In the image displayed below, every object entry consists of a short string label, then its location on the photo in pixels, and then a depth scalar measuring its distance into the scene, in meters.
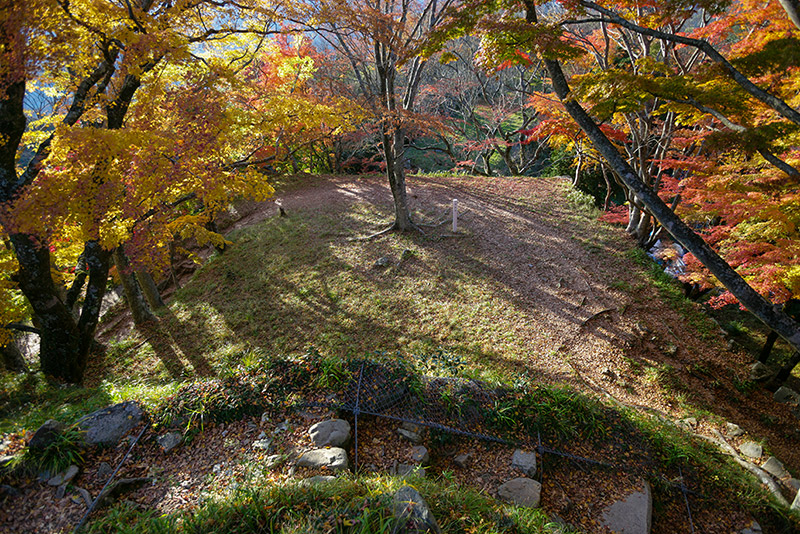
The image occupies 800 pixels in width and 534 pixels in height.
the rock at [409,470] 3.54
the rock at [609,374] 6.14
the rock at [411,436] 4.12
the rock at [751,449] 5.09
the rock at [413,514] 2.67
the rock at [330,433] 3.89
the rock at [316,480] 3.17
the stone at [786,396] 6.86
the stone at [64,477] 3.35
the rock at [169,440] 3.86
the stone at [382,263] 9.32
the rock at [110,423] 3.82
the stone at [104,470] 3.48
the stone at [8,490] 3.18
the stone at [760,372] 7.16
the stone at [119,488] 3.19
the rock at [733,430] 5.38
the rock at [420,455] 3.89
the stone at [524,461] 3.87
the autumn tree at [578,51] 4.37
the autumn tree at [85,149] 4.86
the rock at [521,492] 3.56
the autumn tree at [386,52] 6.52
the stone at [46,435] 3.49
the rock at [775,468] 4.76
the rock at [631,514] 3.49
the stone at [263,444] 3.87
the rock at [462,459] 3.95
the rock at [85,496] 3.16
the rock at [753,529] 3.73
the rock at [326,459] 3.57
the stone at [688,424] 5.27
